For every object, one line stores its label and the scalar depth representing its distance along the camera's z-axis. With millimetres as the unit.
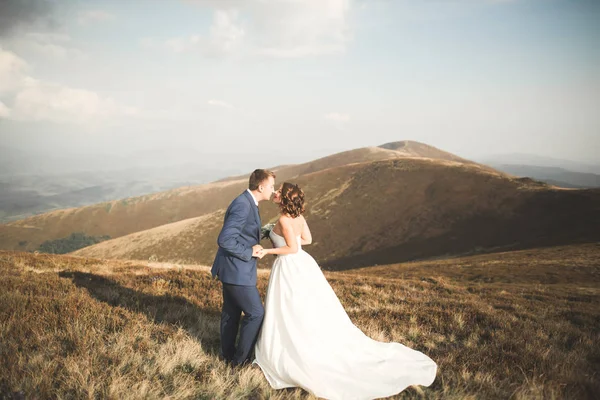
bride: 4230
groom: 4309
